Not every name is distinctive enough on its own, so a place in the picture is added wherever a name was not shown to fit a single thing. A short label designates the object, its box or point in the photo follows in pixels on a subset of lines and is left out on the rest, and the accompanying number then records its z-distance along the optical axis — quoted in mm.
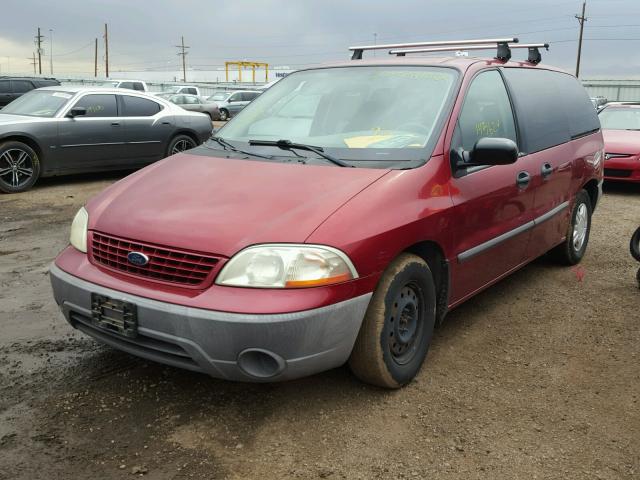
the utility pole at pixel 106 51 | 68000
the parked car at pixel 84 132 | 8977
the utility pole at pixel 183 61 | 77844
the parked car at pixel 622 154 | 9734
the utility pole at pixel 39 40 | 78556
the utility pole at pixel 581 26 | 58469
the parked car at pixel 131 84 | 22469
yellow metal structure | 60469
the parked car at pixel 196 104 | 26828
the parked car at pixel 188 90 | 32281
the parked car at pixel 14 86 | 17391
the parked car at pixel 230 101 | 29984
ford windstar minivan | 2668
